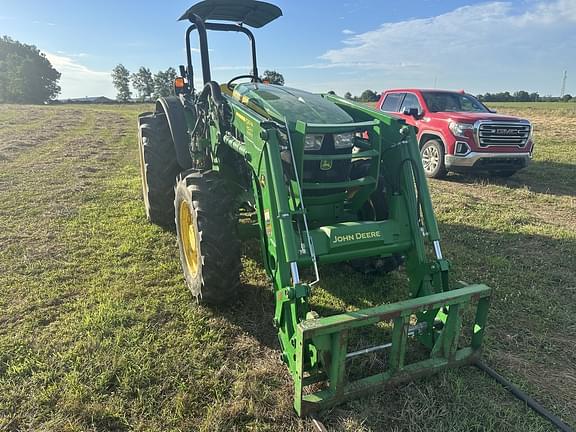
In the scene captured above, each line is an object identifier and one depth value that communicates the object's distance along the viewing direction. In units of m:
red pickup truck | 8.39
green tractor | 2.58
